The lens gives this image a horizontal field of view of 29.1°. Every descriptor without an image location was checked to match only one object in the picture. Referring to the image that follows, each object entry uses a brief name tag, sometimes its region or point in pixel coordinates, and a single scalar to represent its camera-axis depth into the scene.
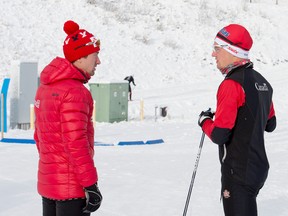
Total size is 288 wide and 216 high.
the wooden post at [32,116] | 15.08
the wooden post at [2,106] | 13.67
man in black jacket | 3.69
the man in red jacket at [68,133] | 3.46
